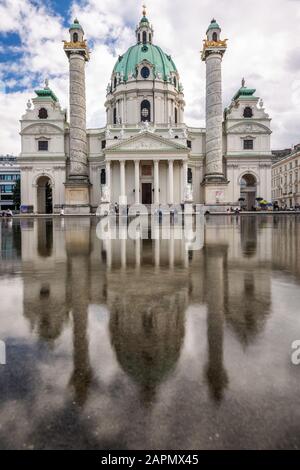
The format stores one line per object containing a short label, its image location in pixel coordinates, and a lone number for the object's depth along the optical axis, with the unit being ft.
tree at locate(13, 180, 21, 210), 250.70
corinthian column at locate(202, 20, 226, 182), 142.72
